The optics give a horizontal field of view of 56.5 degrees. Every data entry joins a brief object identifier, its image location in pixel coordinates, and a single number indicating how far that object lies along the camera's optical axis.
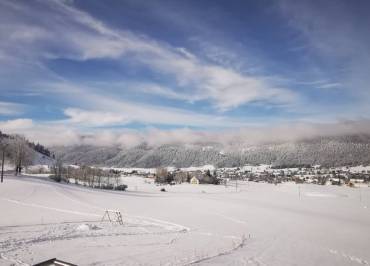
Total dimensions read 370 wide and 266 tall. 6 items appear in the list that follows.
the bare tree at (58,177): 112.94
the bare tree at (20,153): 102.81
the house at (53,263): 11.34
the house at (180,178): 189.50
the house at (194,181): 172.57
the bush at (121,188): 119.66
